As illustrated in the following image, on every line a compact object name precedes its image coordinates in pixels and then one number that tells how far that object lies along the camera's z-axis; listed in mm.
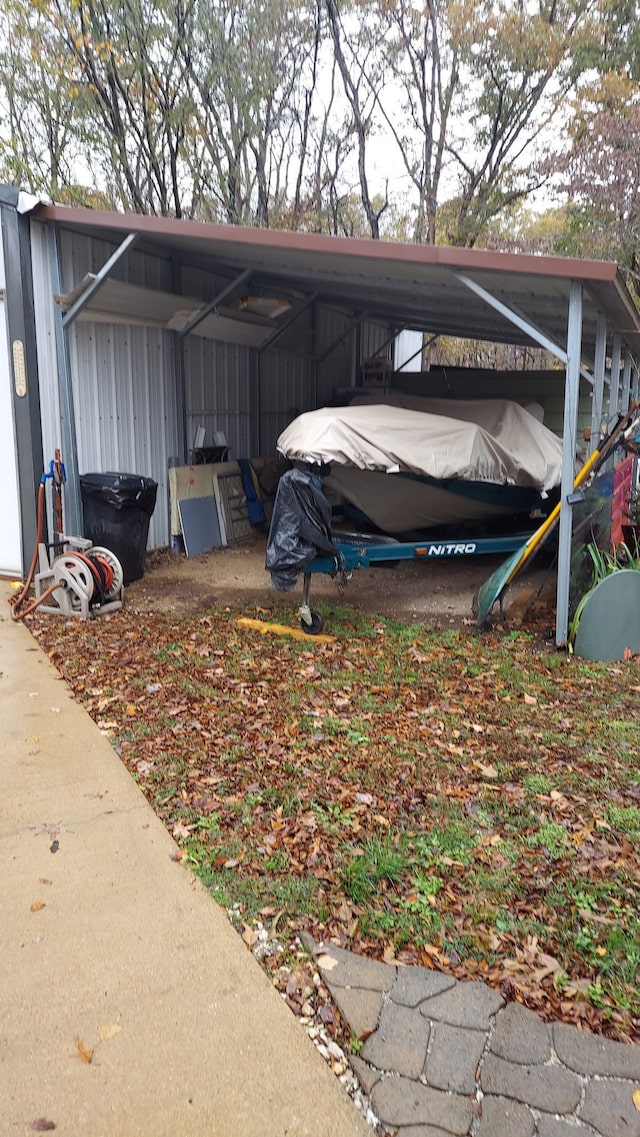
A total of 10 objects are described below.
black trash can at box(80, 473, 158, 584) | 7996
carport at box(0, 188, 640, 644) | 6504
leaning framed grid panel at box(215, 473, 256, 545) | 11047
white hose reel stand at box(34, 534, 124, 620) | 7062
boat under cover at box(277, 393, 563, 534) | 7082
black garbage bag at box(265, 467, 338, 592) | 6562
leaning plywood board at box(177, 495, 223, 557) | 10367
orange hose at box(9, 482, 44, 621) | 7121
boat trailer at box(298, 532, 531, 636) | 6934
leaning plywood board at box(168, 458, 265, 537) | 10250
